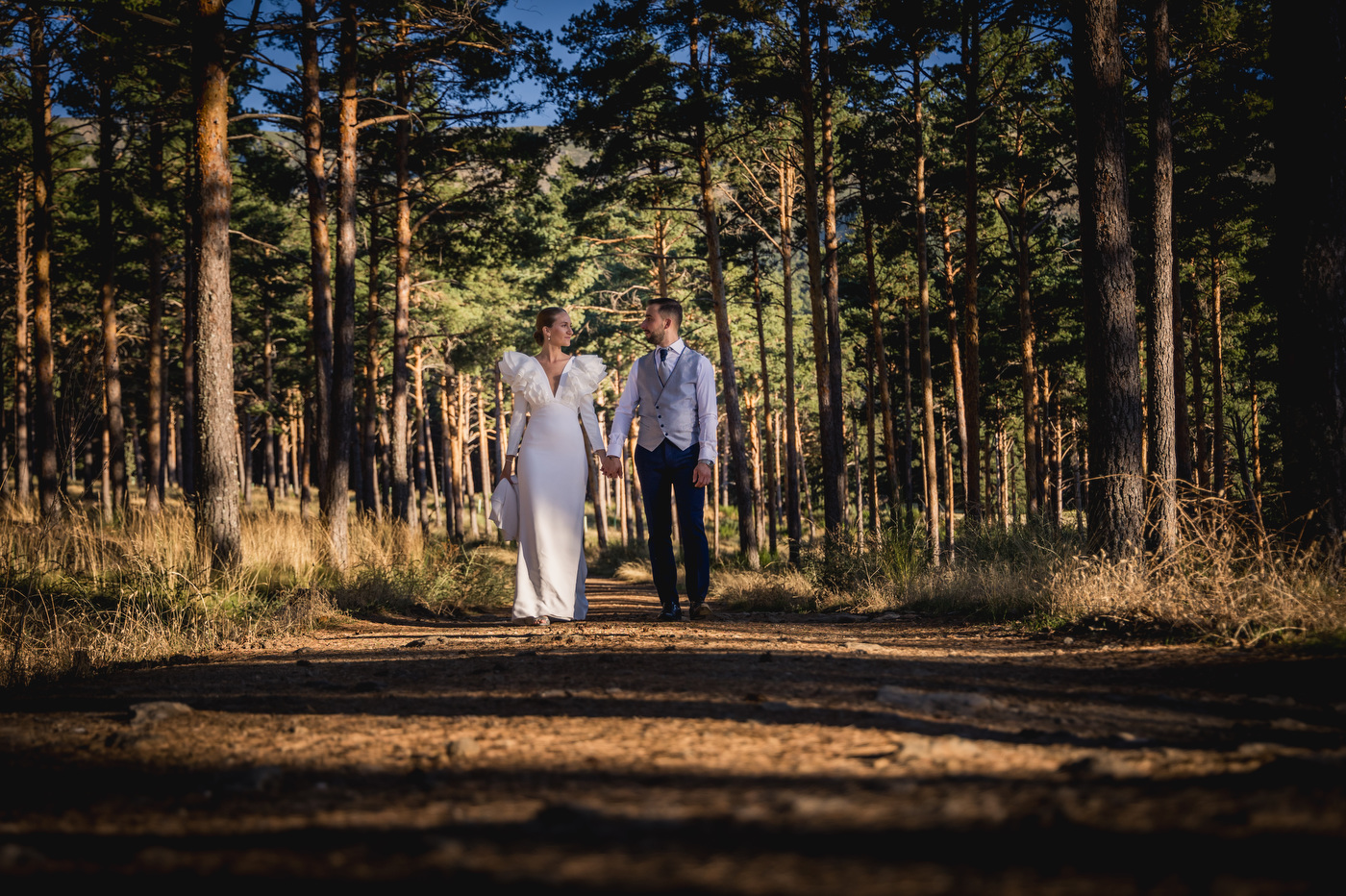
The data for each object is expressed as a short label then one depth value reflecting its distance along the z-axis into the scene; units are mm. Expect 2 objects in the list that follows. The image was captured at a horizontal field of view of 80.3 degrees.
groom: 6773
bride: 6836
